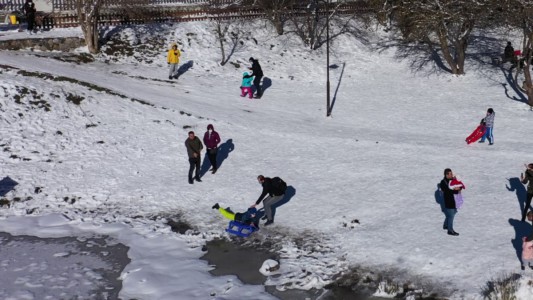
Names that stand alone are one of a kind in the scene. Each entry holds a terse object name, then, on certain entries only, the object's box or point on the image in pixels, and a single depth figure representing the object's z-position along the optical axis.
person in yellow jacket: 25.30
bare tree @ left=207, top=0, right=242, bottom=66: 30.06
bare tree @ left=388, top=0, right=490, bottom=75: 27.14
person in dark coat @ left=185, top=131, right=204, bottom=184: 15.74
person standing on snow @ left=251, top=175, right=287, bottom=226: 13.20
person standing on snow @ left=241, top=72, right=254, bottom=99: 24.84
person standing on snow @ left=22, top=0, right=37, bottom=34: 27.13
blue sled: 12.96
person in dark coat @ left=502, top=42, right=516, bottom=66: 29.56
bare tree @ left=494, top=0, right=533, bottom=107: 22.12
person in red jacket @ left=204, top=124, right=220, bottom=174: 16.39
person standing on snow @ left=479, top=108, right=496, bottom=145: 18.50
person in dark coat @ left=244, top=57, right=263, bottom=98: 24.55
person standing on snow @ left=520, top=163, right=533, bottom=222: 12.50
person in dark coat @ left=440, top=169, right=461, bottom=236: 11.88
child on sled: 13.14
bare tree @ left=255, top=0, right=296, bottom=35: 34.09
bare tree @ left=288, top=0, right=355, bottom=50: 33.03
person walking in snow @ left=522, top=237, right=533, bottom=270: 9.92
